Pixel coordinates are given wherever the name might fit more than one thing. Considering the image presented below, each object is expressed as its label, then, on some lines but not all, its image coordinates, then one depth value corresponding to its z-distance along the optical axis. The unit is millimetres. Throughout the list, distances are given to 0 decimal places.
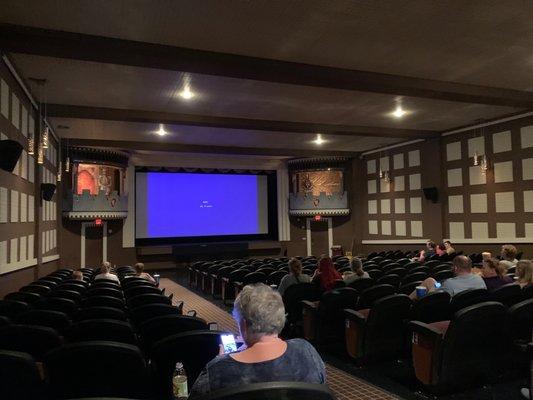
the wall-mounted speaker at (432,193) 13680
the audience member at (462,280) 4629
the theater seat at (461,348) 3532
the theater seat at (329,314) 5121
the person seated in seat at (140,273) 8217
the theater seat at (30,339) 2762
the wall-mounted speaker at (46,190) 9562
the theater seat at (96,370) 2184
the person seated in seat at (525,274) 4871
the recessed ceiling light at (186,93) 8734
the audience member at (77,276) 7309
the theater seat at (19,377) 2057
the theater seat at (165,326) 3047
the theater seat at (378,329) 4402
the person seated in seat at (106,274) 7195
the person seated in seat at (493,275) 5207
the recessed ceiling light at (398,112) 10711
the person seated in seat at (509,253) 7555
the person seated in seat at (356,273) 6135
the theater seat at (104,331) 2932
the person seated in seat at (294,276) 6117
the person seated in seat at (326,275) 6059
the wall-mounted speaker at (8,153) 5840
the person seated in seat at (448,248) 10734
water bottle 2197
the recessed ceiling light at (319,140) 14052
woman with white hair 1546
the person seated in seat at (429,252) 11409
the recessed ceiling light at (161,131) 12094
